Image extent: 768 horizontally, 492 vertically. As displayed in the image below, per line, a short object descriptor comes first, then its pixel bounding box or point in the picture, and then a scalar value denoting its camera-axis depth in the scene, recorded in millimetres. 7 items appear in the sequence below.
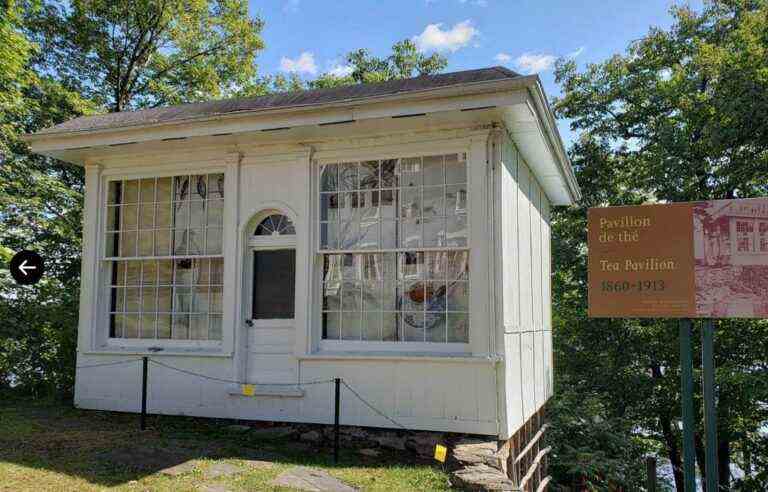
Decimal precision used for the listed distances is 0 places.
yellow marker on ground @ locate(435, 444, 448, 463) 6047
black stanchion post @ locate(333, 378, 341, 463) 6220
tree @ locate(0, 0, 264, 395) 11203
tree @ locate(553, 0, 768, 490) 13422
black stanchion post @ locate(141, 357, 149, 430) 7074
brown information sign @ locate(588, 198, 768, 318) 5645
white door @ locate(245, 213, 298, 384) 7293
